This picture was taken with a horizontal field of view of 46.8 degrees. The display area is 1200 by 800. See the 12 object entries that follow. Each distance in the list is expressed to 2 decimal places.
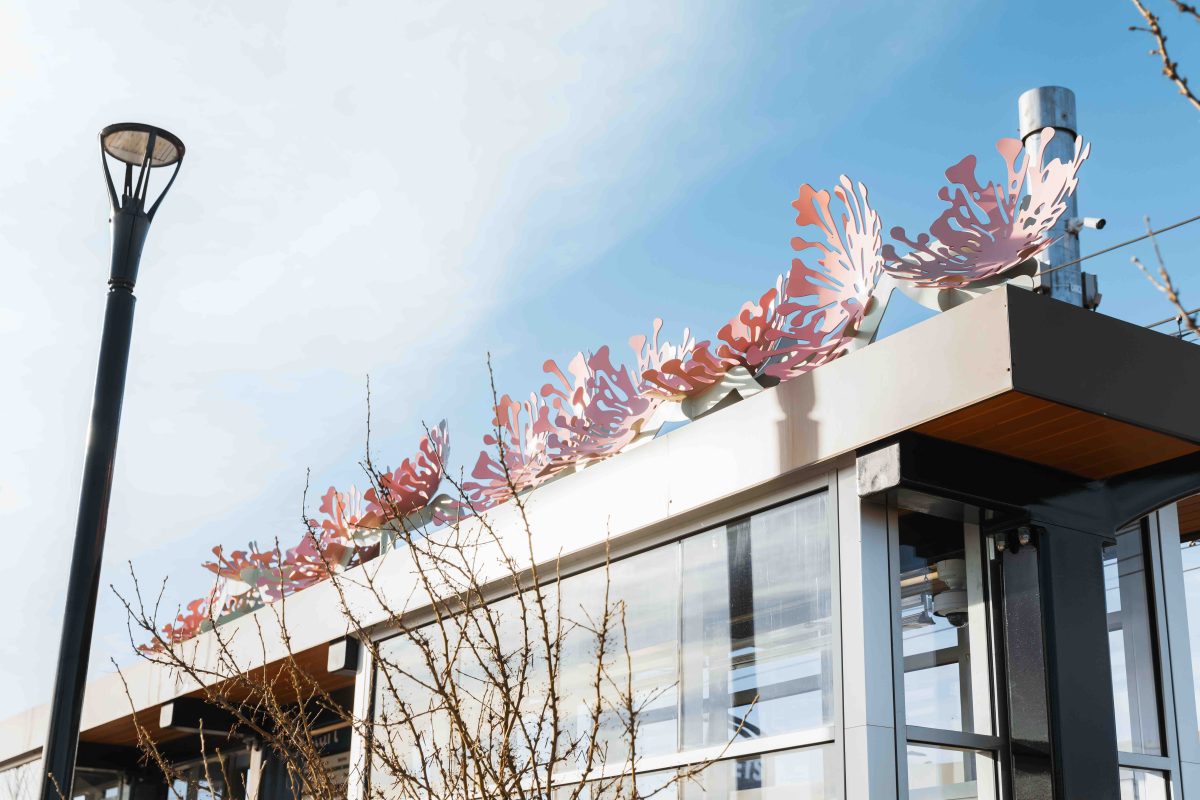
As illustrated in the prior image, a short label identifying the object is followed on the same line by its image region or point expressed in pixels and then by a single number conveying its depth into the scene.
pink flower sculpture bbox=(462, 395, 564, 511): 8.05
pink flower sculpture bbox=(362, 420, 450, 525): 9.52
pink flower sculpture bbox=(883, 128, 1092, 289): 5.93
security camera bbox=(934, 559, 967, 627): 6.06
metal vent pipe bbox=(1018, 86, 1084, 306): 6.83
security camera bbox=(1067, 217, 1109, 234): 6.33
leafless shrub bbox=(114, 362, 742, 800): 3.81
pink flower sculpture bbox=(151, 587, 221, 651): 12.16
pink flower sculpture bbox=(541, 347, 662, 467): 7.53
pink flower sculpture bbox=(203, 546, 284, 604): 11.23
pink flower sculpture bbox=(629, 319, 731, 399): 6.96
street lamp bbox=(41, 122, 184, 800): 6.04
